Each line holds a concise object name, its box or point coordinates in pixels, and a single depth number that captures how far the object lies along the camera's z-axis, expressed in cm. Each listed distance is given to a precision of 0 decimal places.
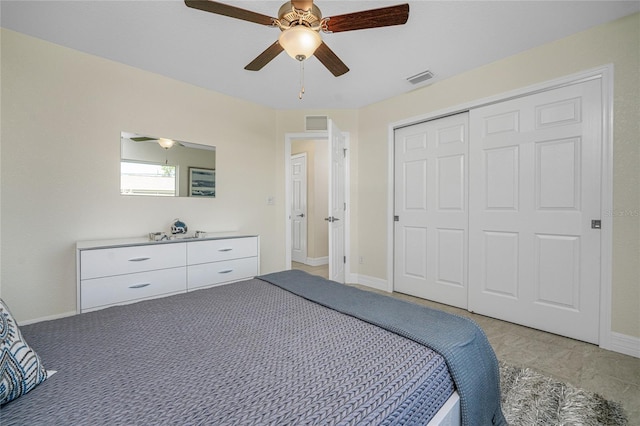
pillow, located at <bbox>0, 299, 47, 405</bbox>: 70
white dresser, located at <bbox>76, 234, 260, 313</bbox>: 220
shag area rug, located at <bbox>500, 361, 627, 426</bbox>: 143
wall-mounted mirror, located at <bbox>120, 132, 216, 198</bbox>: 284
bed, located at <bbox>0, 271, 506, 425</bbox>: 69
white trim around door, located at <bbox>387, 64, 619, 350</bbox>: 215
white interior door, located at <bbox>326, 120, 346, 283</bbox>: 329
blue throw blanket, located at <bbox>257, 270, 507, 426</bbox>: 103
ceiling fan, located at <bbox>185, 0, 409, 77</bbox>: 153
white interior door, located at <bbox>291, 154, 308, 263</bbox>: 555
